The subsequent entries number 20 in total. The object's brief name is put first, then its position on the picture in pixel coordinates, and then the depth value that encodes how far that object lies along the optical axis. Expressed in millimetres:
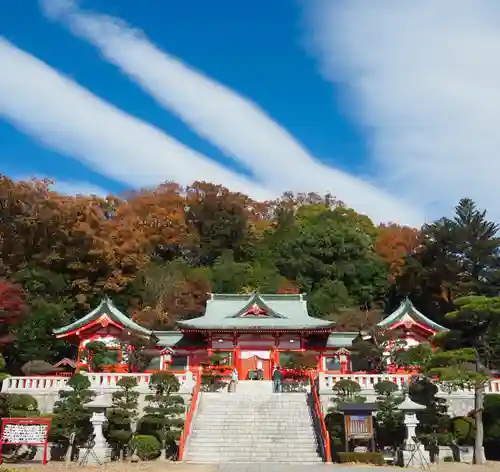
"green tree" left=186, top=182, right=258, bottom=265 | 56031
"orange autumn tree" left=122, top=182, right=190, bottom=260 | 52781
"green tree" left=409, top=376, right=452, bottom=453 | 18906
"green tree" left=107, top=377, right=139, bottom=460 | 19547
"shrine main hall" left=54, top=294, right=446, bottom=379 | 30500
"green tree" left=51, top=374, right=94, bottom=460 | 19312
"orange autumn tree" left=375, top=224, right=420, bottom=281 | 53281
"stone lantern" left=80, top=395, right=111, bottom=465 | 18328
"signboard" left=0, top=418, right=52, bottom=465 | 17734
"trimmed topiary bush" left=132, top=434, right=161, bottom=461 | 19141
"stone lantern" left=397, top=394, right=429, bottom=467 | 17672
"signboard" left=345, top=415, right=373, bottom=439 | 18511
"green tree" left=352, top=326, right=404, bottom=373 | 26094
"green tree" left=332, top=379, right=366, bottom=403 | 21516
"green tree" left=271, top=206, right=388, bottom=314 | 50031
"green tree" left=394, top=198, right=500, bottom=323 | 42094
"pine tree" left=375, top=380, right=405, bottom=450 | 19703
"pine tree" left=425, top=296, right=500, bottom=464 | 17703
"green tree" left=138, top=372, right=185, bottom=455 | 19516
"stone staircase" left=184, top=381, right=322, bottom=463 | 18281
